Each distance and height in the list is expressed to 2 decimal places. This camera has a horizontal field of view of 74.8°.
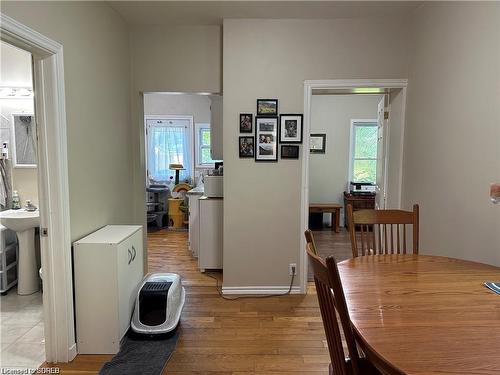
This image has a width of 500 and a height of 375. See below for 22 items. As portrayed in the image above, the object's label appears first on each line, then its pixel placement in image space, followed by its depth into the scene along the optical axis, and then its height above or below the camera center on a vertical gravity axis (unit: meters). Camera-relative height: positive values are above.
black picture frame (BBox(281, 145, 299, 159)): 3.18 +0.09
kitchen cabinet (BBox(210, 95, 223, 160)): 3.91 +0.39
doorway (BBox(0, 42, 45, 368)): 3.11 -0.25
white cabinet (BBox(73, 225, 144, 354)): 2.22 -0.92
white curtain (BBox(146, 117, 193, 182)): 6.53 +0.31
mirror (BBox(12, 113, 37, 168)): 3.40 +0.15
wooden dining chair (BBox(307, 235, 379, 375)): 0.97 -0.49
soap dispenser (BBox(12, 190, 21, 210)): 3.37 -0.45
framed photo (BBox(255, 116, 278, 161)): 3.16 +0.22
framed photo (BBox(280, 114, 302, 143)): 3.16 +0.33
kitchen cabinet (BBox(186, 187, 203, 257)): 4.33 -0.75
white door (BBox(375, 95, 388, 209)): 3.44 +0.05
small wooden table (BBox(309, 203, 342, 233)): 6.02 -0.89
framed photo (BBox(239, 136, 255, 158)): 3.17 +0.13
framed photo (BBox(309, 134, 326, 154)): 6.32 +0.35
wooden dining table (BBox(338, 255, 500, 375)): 0.91 -0.54
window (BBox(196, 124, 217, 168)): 6.55 +0.28
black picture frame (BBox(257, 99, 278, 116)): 3.14 +0.51
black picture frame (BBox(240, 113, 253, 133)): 3.16 +0.38
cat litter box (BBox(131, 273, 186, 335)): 2.46 -1.16
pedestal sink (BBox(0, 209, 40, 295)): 3.04 -0.89
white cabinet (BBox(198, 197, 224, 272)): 3.75 -0.85
